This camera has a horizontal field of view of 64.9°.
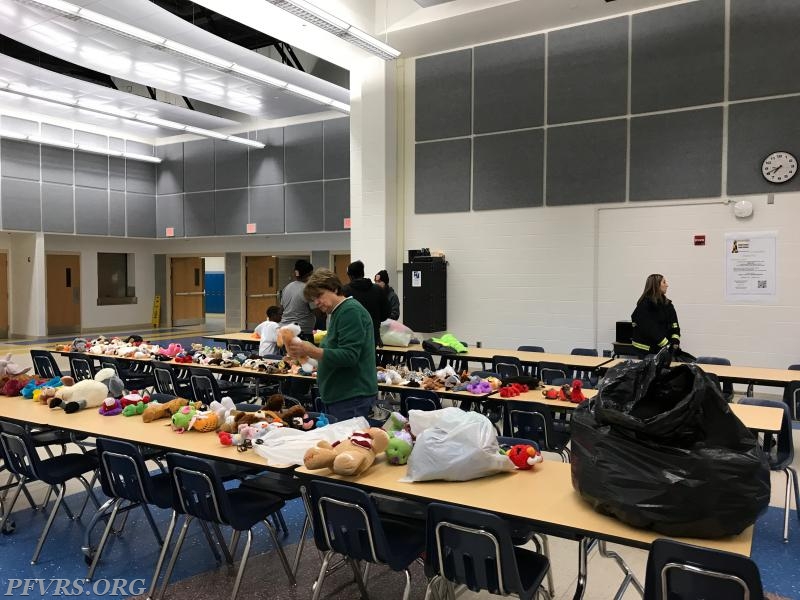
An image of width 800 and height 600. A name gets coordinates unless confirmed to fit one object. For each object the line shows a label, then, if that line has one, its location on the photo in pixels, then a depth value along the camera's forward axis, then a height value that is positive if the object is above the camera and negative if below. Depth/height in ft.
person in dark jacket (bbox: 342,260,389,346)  23.68 -0.54
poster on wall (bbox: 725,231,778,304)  25.14 +0.52
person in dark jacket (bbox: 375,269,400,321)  27.02 -0.61
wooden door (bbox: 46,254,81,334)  50.85 -1.24
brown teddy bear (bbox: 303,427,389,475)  9.08 -2.60
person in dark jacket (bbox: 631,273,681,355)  21.74 -1.34
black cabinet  32.07 -0.84
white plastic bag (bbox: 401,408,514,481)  8.89 -2.45
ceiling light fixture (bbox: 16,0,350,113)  22.67 +9.79
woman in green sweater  12.41 -1.46
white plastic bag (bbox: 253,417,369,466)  10.01 -2.69
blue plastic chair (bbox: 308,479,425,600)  8.44 -3.52
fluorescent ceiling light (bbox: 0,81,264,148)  33.96 +10.08
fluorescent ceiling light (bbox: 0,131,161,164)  41.99 +9.64
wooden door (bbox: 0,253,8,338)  48.39 -1.32
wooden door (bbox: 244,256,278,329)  52.42 -0.64
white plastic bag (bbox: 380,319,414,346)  26.09 -2.30
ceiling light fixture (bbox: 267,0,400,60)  22.81 +9.87
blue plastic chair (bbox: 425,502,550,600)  7.54 -3.40
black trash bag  6.80 -2.03
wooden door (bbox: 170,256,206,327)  57.72 -1.18
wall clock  24.52 +4.42
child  22.86 -2.17
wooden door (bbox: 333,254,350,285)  47.42 +1.10
